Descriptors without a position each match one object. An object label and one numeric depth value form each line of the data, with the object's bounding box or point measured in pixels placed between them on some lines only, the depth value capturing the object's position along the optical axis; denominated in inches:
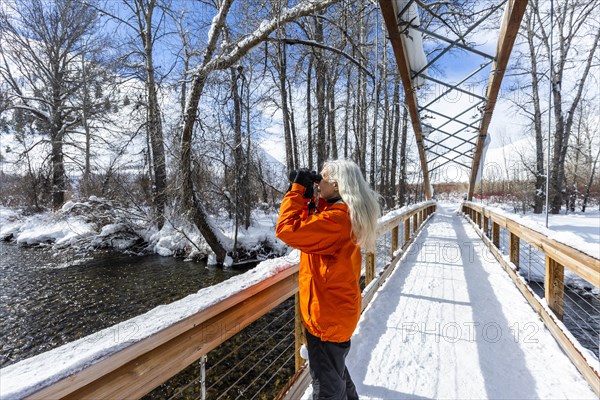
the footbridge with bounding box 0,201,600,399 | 33.6
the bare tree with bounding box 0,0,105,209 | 633.0
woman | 59.6
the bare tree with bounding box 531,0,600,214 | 506.0
